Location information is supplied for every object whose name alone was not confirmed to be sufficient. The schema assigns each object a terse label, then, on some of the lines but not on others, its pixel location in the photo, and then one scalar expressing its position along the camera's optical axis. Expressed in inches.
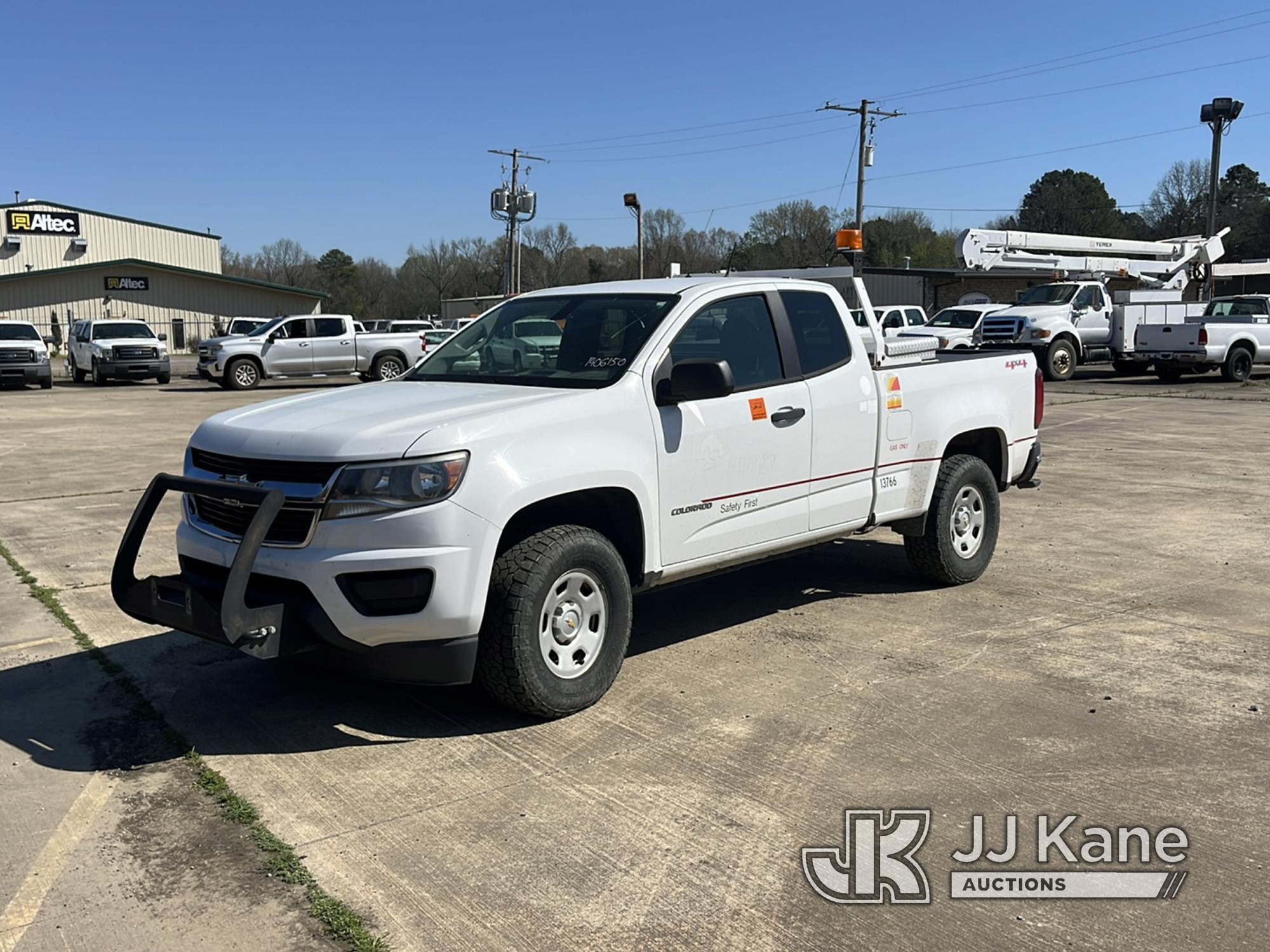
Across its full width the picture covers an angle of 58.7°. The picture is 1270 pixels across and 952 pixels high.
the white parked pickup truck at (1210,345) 1041.6
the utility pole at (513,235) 2052.2
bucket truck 1077.1
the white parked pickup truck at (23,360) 1129.4
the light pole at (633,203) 1696.6
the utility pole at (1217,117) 1814.7
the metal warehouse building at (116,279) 2006.6
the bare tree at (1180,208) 3218.5
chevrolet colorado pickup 171.6
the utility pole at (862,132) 1793.8
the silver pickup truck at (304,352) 1122.0
